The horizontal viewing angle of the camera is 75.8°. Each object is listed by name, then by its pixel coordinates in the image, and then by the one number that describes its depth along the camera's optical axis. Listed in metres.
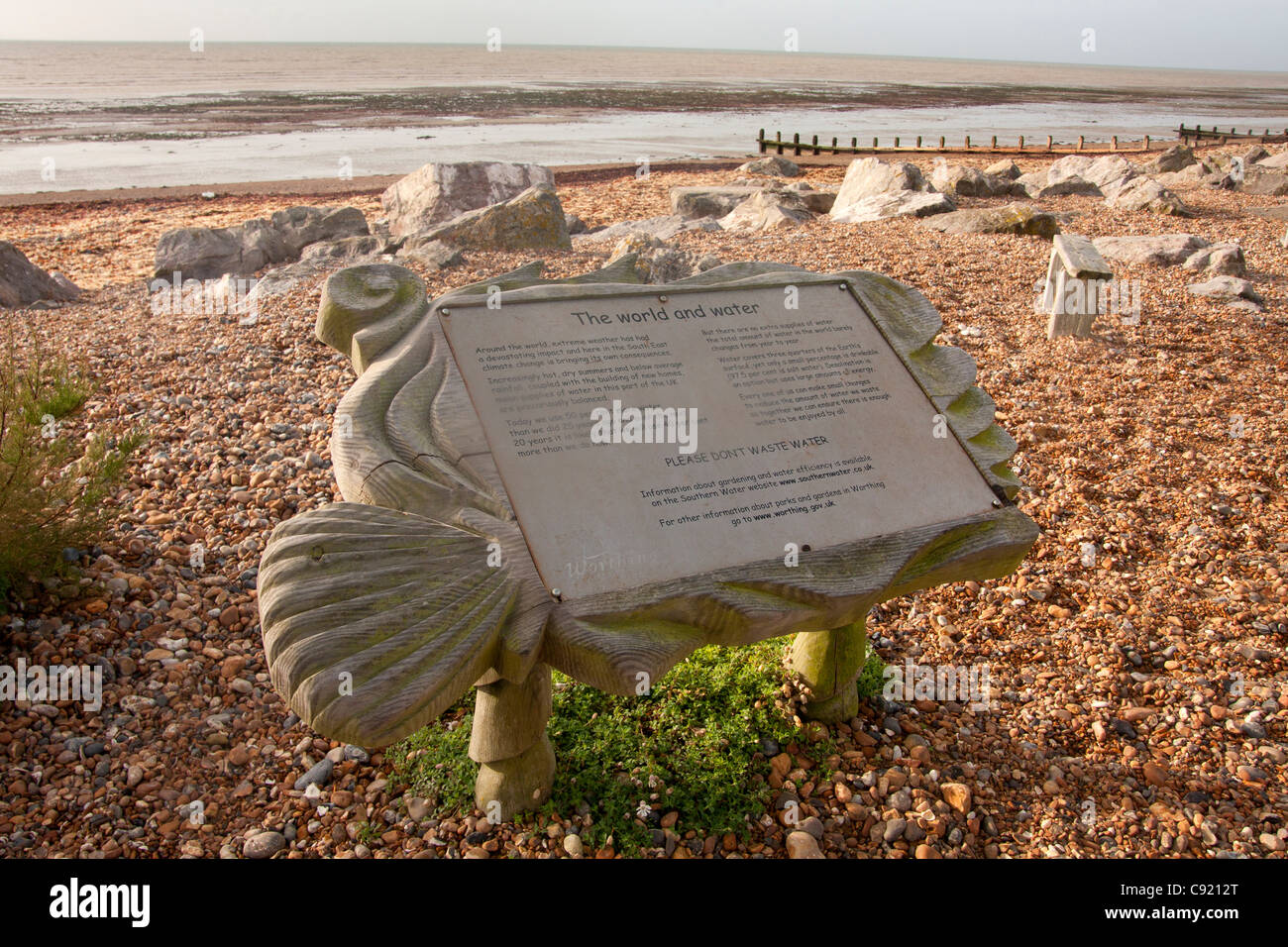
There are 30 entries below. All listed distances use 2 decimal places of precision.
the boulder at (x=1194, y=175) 13.84
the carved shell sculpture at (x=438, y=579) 1.70
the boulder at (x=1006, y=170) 15.21
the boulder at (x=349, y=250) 8.47
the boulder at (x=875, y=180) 11.23
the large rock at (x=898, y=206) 10.30
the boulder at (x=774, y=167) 16.56
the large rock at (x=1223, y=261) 7.45
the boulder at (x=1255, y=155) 15.70
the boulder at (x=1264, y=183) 12.69
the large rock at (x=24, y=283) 7.48
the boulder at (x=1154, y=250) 7.87
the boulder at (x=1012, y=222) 9.12
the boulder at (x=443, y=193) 10.23
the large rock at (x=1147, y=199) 10.70
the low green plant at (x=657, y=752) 2.61
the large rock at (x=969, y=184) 12.60
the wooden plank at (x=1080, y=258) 6.13
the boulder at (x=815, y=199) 12.10
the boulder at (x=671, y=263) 6.60
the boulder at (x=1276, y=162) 14.10
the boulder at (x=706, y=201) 11.67
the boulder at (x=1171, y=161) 15.63
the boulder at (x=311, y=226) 9.46
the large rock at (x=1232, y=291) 6.81
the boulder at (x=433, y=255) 7.76
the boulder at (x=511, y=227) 8.43
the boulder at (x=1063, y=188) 12.91
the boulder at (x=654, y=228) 10.00
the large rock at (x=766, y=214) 10.20
